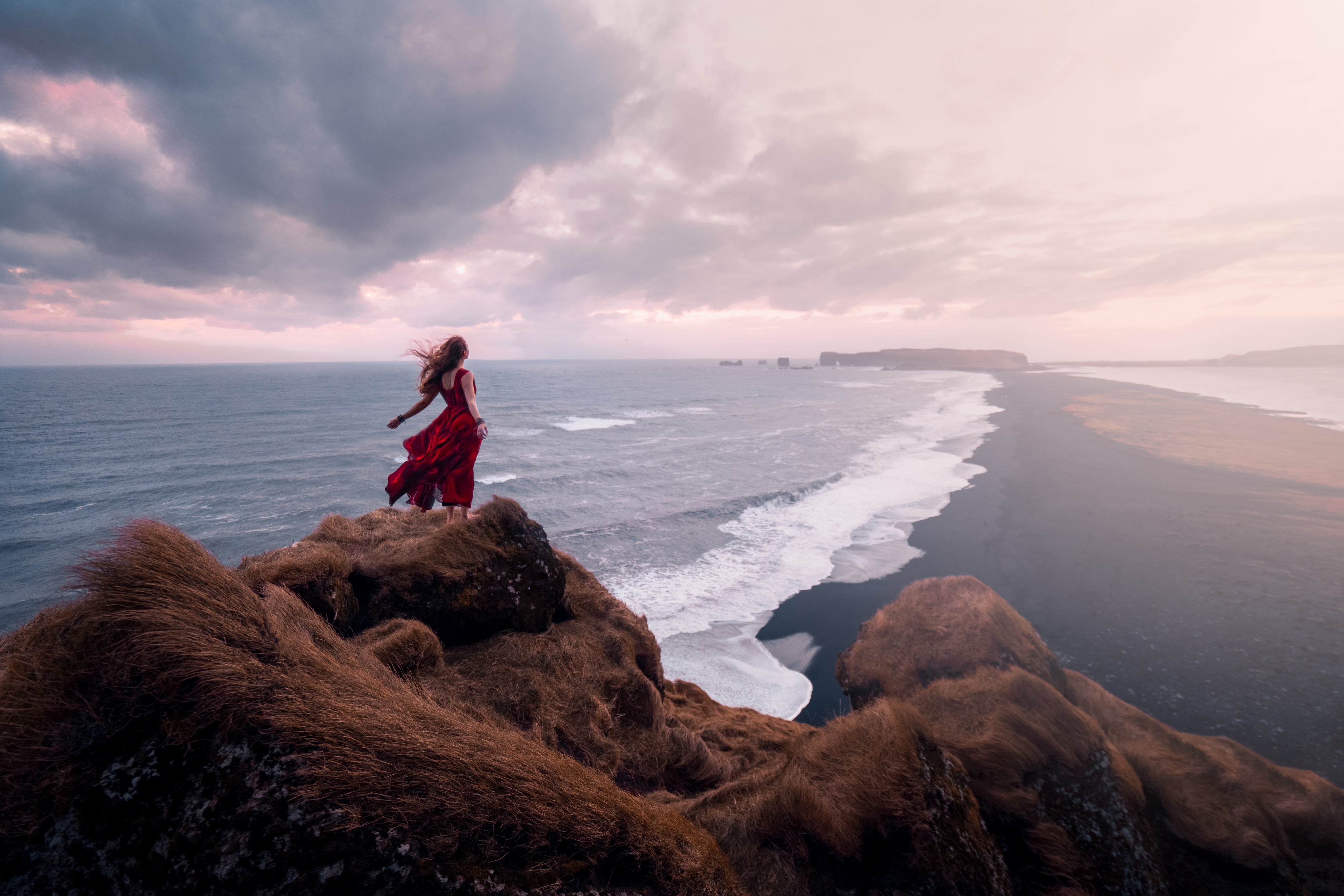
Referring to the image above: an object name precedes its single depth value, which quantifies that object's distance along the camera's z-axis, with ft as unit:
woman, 21.20
